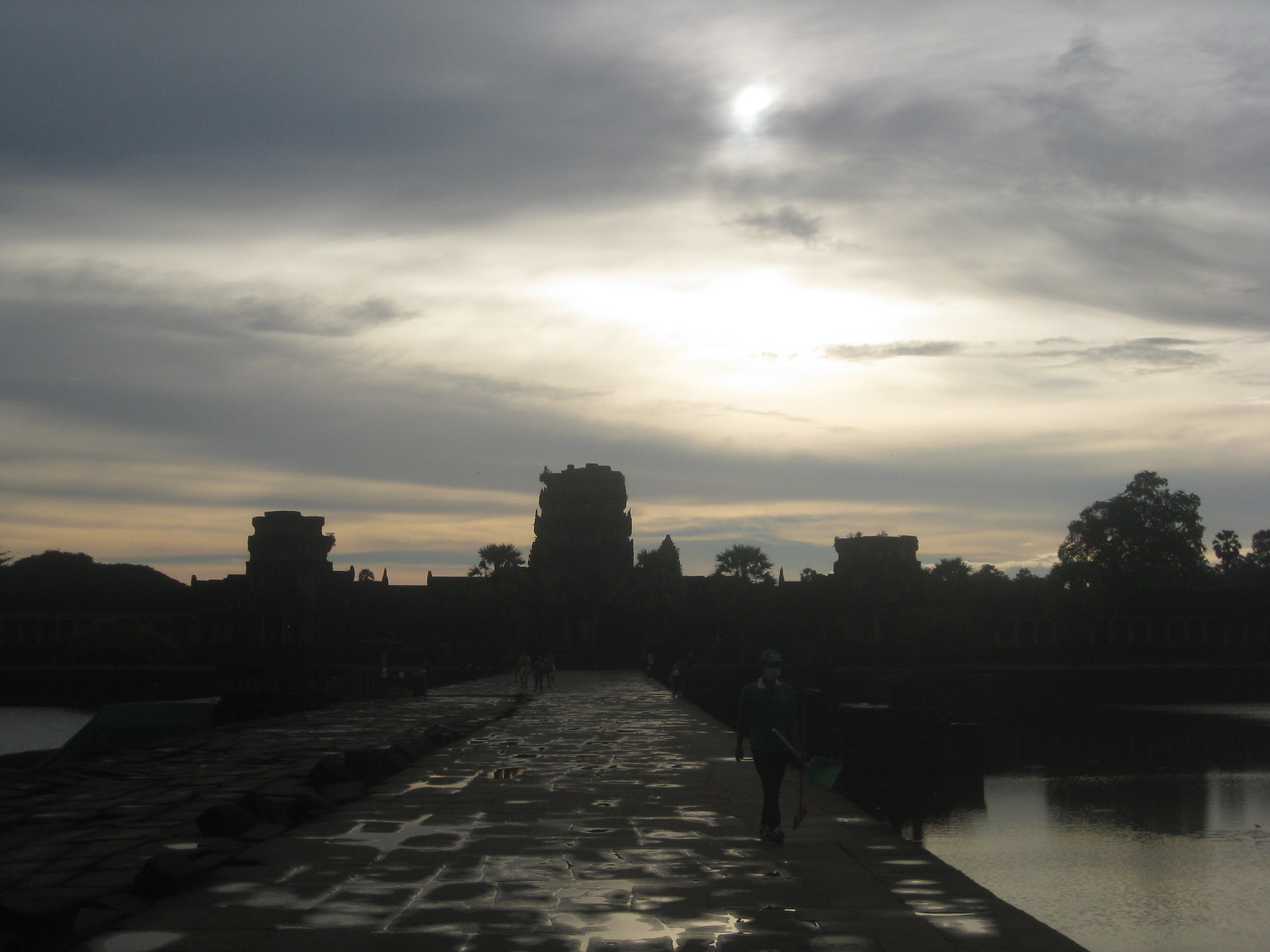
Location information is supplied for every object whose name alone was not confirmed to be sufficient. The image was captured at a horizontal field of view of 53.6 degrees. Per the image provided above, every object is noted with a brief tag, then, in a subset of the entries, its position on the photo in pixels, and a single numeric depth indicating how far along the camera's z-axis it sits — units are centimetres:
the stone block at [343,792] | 1311
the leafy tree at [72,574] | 12694
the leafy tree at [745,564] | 11756
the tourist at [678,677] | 4036
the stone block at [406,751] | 1702
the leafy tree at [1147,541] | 11181
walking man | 1138
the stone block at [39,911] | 670
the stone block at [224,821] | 1072
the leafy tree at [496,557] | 11381
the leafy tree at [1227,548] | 14425
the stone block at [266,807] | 1130
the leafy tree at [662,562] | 10858
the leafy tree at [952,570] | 12638
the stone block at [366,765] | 1467
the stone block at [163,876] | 833
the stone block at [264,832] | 1062
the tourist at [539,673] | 4559
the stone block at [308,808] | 1166
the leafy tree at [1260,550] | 14300
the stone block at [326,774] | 1388
